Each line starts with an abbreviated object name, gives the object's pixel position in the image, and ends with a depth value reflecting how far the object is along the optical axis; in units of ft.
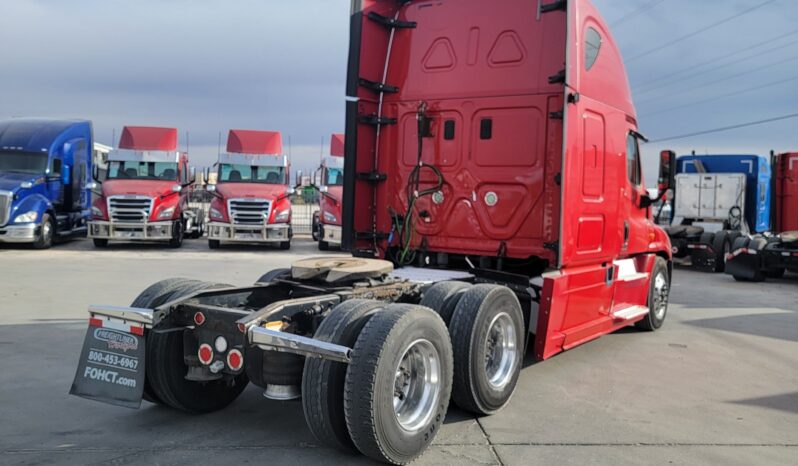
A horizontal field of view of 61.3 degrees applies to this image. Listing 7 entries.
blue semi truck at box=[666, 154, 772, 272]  58.59
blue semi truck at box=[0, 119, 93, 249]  58.23
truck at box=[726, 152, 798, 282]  48.49
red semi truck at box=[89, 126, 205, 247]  62.13
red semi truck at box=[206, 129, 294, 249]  63.72
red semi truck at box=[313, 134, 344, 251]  65.87
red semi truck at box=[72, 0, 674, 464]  13.30
